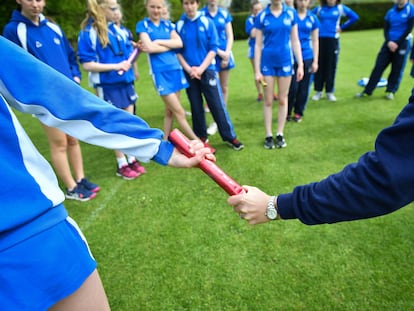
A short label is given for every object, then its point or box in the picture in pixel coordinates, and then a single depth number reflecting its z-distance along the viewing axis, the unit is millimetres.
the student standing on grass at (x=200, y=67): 4688
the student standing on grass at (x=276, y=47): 4609
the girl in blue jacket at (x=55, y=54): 3436
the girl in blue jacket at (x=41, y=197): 1130
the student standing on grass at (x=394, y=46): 6789
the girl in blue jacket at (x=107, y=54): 3964
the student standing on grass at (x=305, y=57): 5898
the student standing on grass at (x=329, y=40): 6992
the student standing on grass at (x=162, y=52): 4508
